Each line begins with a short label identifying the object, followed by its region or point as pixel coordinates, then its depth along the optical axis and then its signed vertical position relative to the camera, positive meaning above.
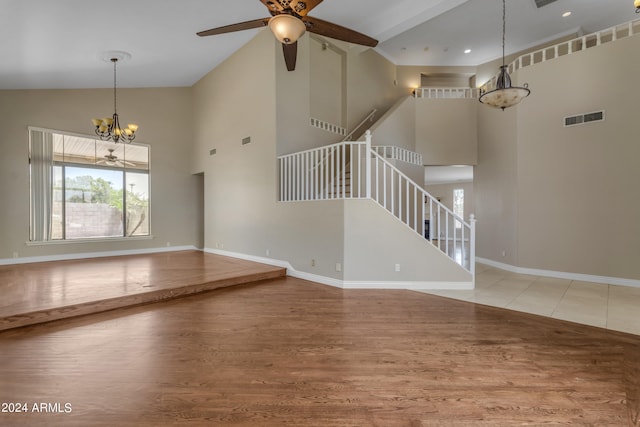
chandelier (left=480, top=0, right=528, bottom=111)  4.16 +1.82
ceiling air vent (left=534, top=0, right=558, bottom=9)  6.10 +4.65
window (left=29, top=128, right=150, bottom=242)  5.95 +0.63
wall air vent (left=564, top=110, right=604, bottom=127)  5.06 +1.76
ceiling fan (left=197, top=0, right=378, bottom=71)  2.50 +1.91
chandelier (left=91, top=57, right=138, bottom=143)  5.00 +1.65
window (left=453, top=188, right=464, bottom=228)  12.91 +0.55
